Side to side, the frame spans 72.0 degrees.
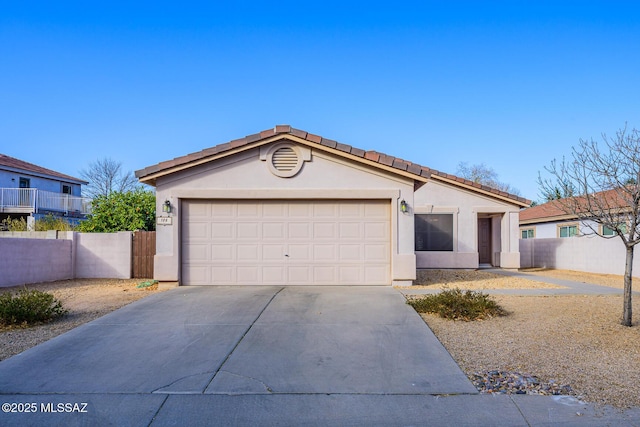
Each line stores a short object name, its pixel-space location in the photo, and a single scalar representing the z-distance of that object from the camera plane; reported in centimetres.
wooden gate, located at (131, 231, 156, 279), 1409
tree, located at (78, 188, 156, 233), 1545
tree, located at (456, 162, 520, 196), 4909
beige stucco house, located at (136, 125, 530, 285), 1155
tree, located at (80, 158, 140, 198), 4384
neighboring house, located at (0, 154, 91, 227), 2630
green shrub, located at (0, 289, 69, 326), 750
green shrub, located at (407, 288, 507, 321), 798
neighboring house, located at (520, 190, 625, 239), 2112
